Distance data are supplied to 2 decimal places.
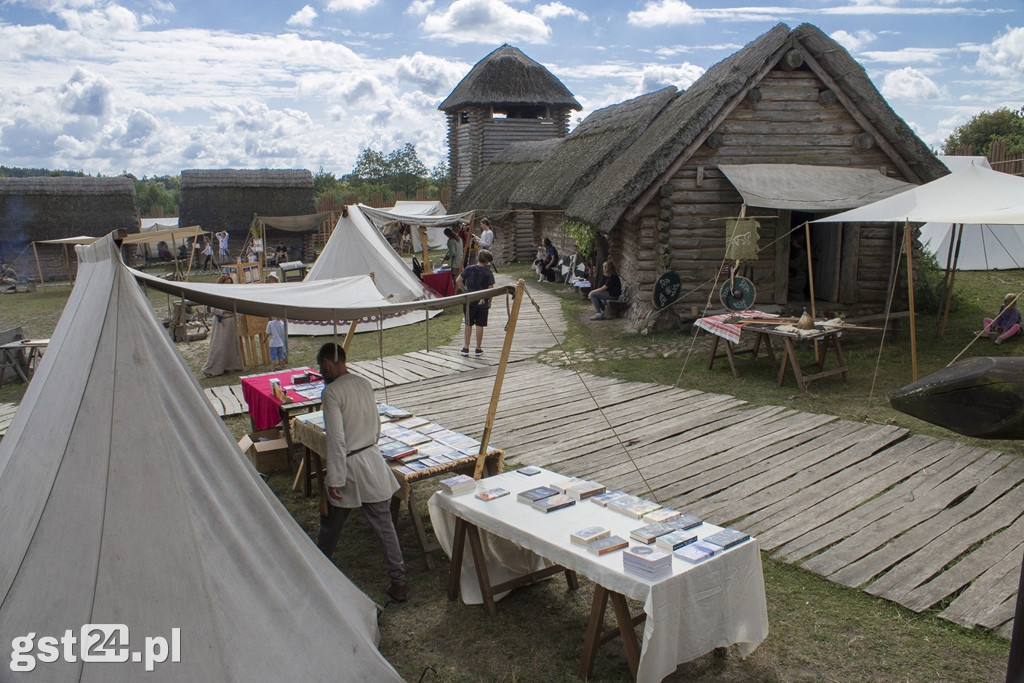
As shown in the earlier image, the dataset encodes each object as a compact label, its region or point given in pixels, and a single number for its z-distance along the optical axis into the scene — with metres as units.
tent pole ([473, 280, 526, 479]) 5.11
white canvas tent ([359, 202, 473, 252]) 14.86
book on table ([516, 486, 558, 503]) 4.45
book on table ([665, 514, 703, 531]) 4.00
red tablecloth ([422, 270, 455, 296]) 15.41
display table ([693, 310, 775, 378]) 9.59
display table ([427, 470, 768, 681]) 3.50
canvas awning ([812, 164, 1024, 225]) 8.02
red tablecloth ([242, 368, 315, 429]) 6.93
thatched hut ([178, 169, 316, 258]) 27.81
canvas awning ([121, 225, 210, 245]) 17.45
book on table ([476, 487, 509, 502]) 4.54
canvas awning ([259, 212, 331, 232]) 21.04
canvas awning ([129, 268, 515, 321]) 4.51
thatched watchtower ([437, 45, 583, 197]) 27.33
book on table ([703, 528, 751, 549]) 3.80
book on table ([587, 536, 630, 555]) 3.76
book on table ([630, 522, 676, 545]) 3.86
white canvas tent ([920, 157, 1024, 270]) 16.52
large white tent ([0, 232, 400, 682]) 3.35
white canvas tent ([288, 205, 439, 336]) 13.16
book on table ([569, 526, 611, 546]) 3.85
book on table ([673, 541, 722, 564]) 3.64
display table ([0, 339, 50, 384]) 10.58
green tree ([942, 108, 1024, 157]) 29.62
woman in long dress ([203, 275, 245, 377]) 10.91
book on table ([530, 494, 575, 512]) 4.34
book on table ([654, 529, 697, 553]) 3.78
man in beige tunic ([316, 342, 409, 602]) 4.67
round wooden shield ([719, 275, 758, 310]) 10.84
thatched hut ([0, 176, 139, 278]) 25.05
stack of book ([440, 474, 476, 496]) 4.68
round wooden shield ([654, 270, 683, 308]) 11.73
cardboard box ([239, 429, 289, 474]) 6.92
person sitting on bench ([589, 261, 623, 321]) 13.67
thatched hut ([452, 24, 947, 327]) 11.28
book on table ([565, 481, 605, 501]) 4.49
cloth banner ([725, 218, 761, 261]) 10.48
